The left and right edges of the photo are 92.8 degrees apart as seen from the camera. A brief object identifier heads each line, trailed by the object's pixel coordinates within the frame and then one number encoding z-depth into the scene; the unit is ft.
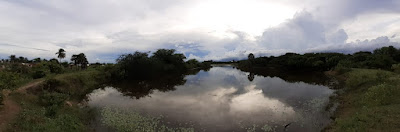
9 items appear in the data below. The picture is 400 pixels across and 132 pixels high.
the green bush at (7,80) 56.44
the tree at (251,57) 415.44
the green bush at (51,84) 83.94
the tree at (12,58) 320.85
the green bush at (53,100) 53.24
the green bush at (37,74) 111.86
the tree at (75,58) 224.53
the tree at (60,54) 229.99
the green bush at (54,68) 142.31
